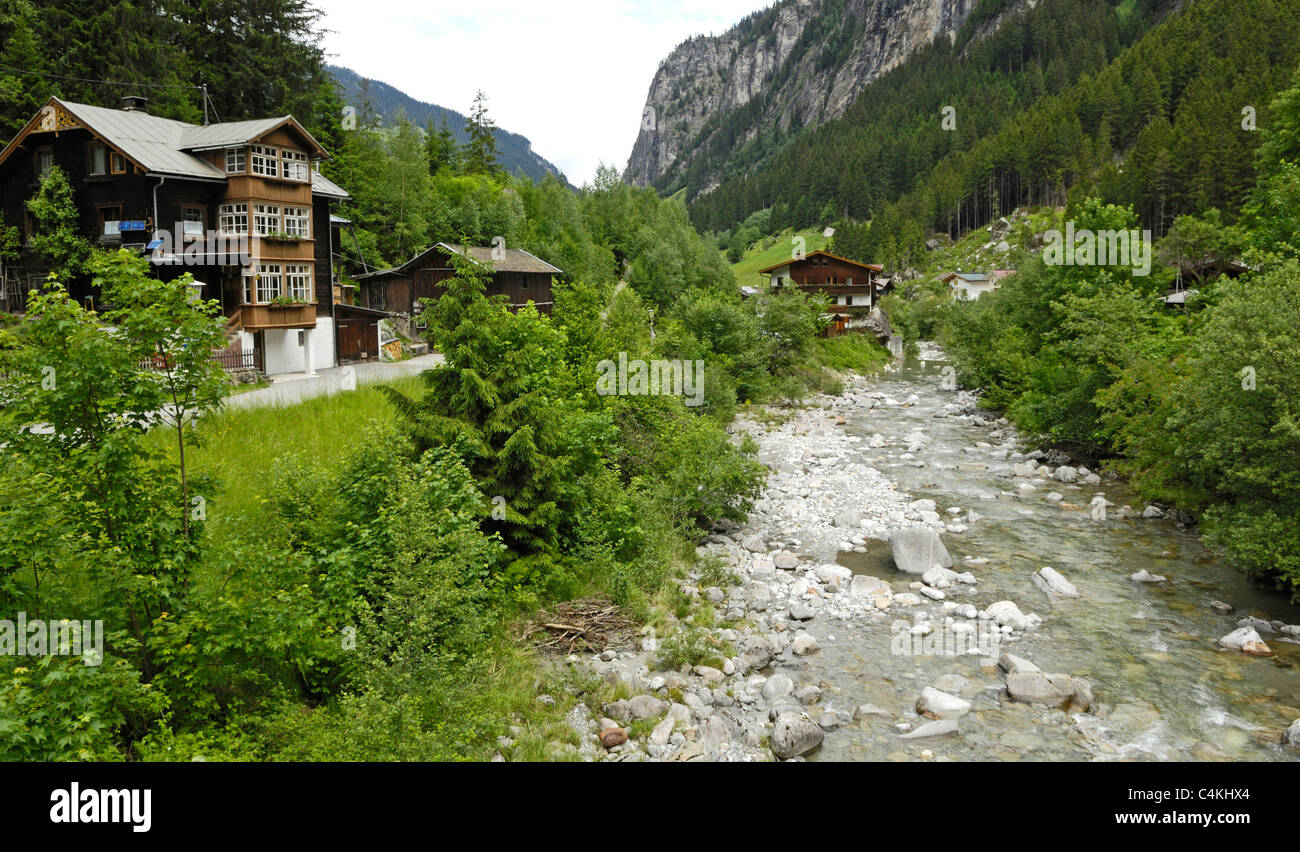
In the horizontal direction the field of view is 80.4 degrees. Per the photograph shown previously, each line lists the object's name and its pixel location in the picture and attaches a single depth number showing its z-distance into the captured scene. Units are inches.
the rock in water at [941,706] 557.9
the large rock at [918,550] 855.7
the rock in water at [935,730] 532.4
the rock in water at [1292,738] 503.2
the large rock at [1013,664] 611.8
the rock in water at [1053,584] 781.9
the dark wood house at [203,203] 1288.1
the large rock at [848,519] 1018.9
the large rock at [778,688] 583.2
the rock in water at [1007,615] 709.3
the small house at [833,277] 3380.9
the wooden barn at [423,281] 1959.9
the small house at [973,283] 4210.1
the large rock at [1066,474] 1219.9
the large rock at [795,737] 505.0
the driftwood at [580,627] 614.9
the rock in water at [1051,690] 571.5
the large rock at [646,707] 529.0
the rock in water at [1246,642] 637.9
